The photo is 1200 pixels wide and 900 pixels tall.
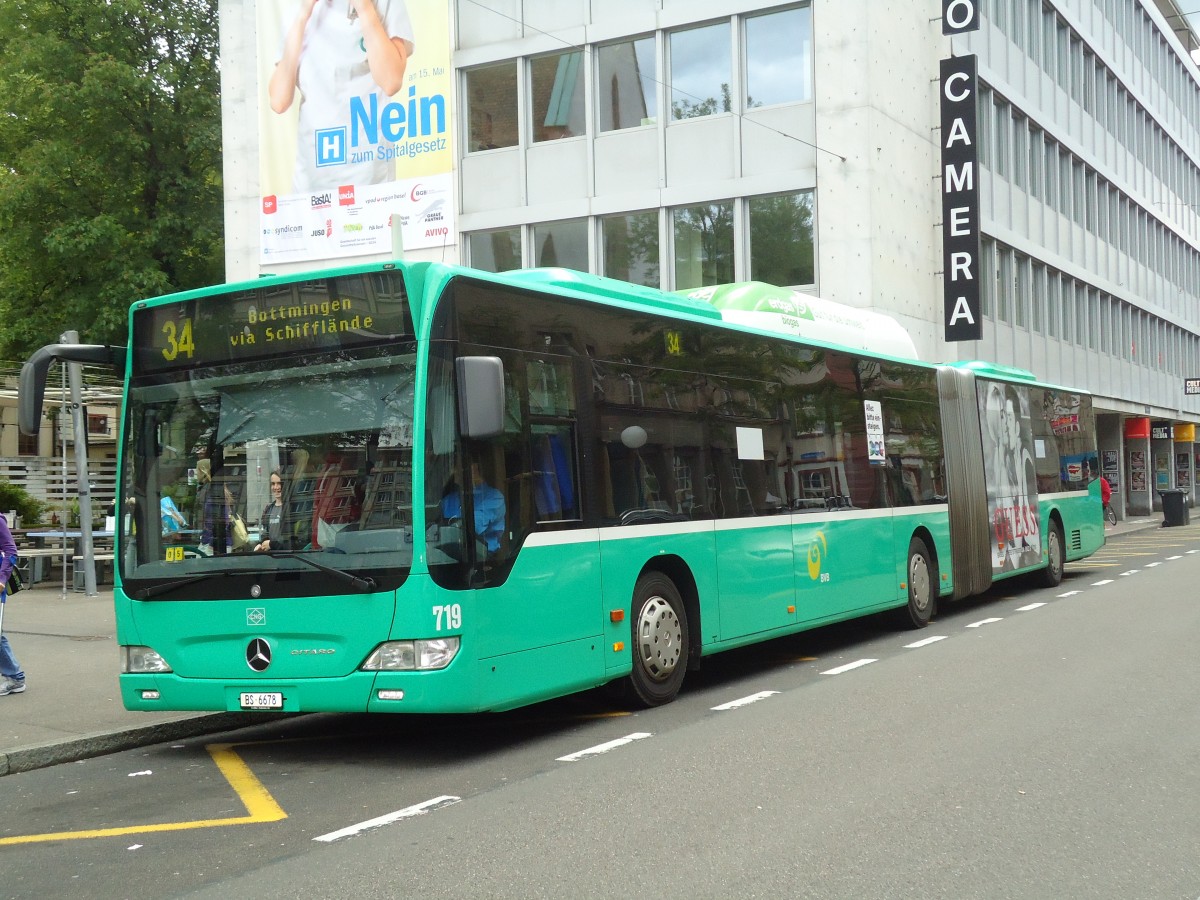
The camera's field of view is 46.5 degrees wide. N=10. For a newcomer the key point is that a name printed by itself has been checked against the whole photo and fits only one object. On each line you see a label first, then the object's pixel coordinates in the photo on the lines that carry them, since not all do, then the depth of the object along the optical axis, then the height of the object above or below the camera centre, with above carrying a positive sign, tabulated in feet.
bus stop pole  58.23 +1.89
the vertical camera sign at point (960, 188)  90.33 +18.89
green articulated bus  25.96 -0.04
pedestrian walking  35.29 -3.78
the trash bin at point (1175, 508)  140.87 -3.70
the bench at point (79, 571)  68.85 -3.55
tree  117.39 +29.63
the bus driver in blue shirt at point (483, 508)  25.93 -0.36
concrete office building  82.07 +21.38
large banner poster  92.68 +24.33
